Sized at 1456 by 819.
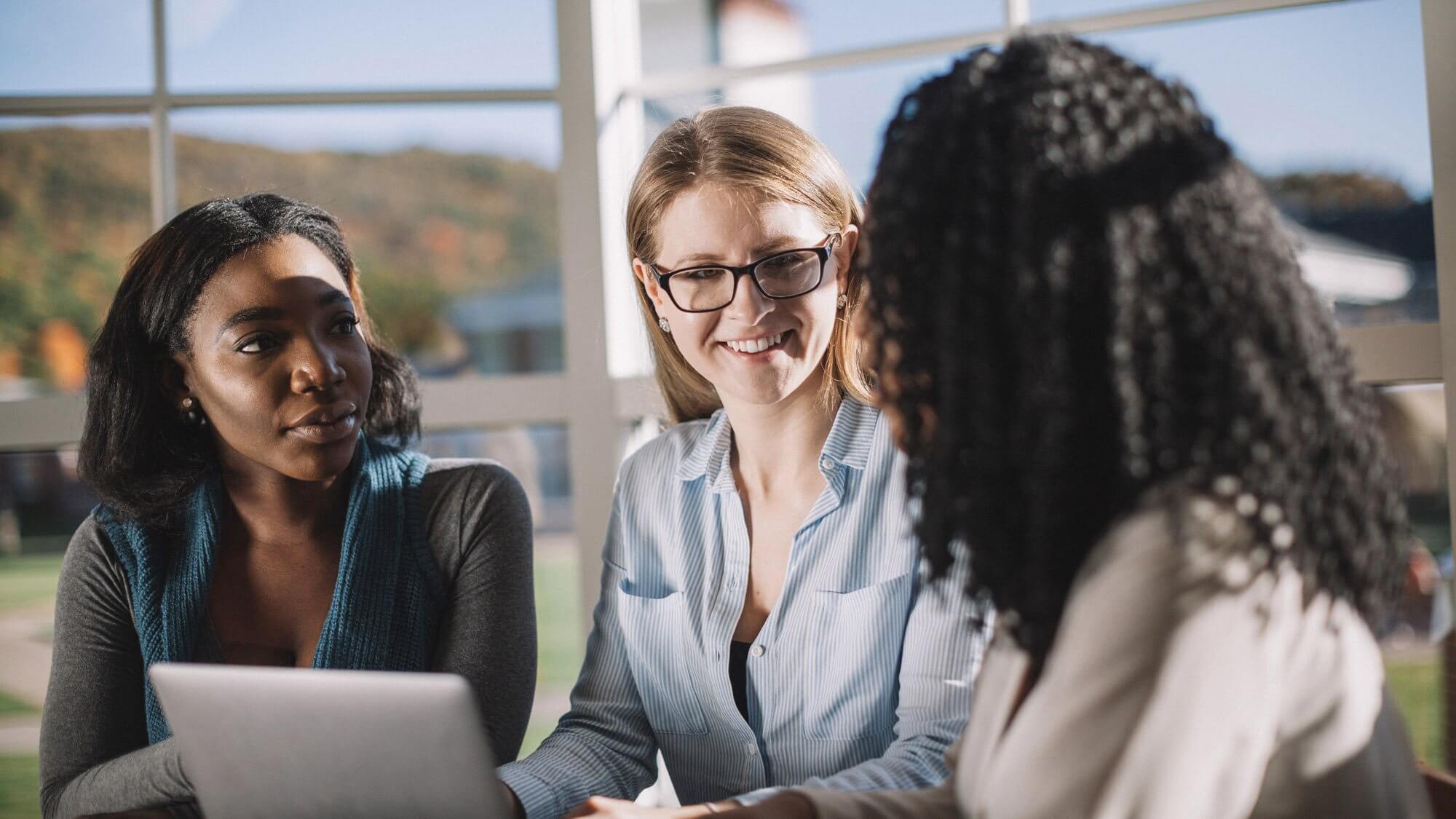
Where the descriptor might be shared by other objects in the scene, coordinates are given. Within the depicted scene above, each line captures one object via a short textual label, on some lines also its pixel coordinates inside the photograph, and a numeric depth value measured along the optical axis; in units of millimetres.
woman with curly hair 824
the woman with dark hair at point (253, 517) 1503
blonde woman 1414
